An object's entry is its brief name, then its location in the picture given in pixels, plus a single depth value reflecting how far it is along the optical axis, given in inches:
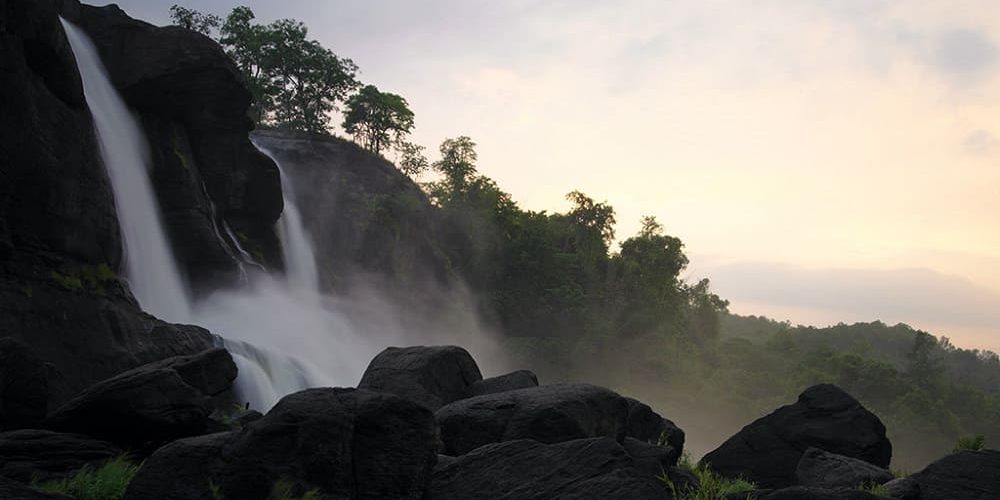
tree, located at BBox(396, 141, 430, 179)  2630.4
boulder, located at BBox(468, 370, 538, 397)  681.6
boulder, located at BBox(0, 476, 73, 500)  298.8
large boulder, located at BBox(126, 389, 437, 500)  362.6
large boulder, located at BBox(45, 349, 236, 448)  458.9
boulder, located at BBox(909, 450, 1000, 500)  515.8
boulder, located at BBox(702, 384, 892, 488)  679.7
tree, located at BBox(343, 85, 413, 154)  2508.6
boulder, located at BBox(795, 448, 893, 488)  552.7
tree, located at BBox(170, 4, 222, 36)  2410.6
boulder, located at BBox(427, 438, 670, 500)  350.9
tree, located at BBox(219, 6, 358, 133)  2372.0
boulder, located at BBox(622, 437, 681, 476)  514.9
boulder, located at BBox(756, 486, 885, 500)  392.2
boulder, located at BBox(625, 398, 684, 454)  681.6
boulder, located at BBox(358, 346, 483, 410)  648.3
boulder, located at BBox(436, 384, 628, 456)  488.4
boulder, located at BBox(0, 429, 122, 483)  398.9
